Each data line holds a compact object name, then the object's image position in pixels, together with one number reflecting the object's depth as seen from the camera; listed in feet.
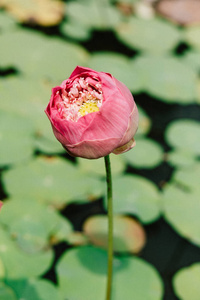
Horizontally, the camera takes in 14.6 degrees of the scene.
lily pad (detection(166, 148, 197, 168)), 4.97
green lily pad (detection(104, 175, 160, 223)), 4.59
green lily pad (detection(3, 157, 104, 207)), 4.57
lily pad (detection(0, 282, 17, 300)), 3.92
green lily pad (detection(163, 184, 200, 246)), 4.53
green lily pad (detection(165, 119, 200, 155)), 5.08
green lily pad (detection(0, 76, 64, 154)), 4.88
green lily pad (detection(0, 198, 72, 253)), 4.29
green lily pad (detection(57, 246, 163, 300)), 4.13
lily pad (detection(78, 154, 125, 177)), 4.76
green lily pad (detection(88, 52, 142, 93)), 5.59
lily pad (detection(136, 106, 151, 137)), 5.16
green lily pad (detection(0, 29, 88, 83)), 5.52
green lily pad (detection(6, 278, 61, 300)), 4.03
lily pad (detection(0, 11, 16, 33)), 6.01
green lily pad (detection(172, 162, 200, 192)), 4.81
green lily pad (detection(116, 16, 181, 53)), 6.20
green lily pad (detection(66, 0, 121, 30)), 6.41
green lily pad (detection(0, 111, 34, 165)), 4.73
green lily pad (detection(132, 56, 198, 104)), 5.60
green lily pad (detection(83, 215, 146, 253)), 4.40
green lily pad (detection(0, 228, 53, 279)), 4.13
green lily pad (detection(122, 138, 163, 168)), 4.91
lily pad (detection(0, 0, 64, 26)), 6.28
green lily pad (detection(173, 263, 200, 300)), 4.23
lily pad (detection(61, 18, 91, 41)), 6.16
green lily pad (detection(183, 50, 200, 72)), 6.02
